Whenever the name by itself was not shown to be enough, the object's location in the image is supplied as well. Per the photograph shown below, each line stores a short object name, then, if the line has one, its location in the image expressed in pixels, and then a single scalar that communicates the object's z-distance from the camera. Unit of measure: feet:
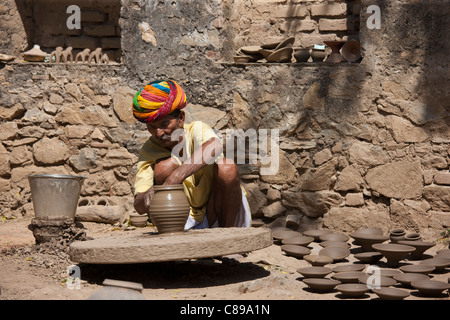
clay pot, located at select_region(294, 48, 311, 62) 17.87
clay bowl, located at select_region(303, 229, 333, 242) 15.78
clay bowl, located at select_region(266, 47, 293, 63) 17.60
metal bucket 16.43
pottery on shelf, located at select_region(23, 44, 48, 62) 19.12
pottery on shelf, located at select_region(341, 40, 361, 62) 17.83
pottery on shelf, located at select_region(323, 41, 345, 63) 17.79
